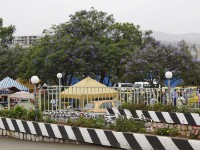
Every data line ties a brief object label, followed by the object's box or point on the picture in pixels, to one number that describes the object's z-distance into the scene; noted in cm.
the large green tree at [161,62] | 2844
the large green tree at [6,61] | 3935
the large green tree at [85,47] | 3019
